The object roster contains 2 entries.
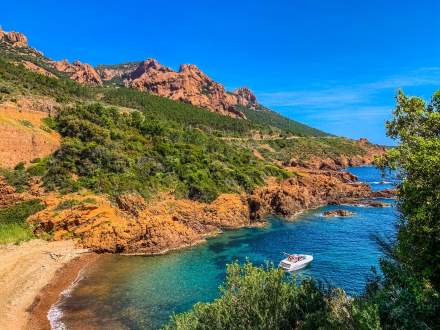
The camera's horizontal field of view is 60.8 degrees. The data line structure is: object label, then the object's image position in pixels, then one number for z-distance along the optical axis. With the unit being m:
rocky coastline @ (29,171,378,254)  38.75
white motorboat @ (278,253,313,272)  33.68
